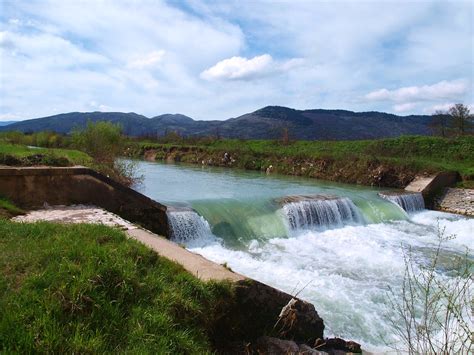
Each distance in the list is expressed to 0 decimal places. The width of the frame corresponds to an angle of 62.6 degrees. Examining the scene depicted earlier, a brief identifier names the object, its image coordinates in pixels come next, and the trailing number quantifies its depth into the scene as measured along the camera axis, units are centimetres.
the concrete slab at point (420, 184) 1883
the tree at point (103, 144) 1634
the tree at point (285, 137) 3502
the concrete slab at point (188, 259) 442
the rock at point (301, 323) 445
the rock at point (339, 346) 489
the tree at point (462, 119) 3095
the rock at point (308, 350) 419
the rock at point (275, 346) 411
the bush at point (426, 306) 302
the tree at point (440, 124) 3328
